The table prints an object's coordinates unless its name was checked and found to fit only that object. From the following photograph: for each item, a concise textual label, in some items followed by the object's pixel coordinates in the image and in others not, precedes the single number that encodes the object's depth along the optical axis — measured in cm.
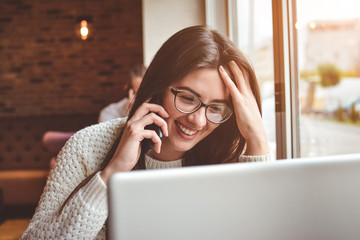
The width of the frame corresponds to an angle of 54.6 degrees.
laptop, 43
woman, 98
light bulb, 455
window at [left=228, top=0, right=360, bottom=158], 162
